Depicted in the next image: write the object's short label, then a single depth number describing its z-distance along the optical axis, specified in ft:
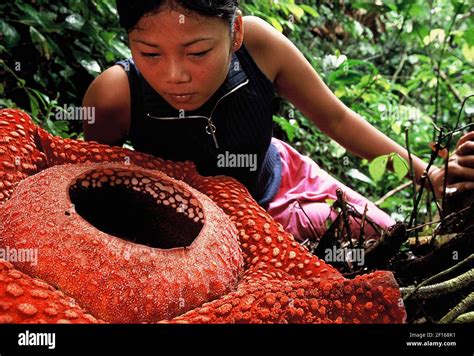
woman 3.60
